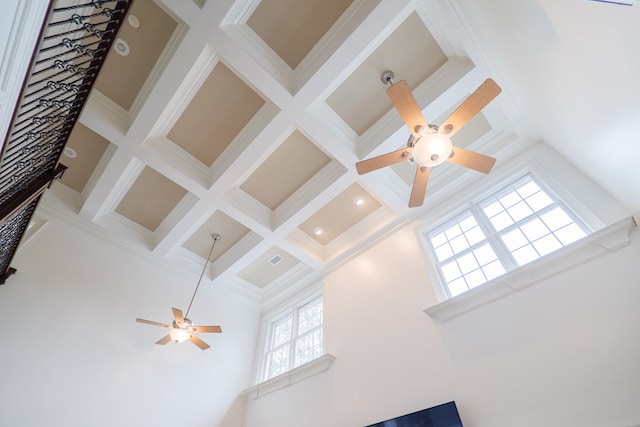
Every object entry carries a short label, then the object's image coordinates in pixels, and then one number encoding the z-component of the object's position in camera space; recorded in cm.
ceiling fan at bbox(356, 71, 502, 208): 237
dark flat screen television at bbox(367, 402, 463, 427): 302
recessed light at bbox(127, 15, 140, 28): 336
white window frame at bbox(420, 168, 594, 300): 349
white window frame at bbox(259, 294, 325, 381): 549
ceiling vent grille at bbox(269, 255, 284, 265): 622
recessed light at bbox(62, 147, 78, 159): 452
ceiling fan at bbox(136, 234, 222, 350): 442
